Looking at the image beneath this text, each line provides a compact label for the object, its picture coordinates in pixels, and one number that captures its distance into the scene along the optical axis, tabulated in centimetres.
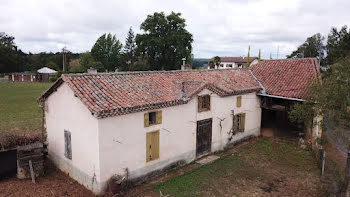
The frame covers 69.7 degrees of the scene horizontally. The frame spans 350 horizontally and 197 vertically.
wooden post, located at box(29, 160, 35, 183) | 1173
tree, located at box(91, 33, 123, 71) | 6003
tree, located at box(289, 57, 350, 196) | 910
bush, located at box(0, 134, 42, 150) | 1336
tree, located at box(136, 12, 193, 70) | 4991
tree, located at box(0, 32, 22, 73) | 5885
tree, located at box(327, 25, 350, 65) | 3350
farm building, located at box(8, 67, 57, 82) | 5691
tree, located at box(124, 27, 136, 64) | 7722
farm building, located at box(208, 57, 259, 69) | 7781
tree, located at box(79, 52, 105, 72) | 4816
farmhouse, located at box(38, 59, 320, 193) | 1066
